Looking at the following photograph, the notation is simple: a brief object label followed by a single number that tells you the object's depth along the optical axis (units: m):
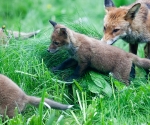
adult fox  16.03
